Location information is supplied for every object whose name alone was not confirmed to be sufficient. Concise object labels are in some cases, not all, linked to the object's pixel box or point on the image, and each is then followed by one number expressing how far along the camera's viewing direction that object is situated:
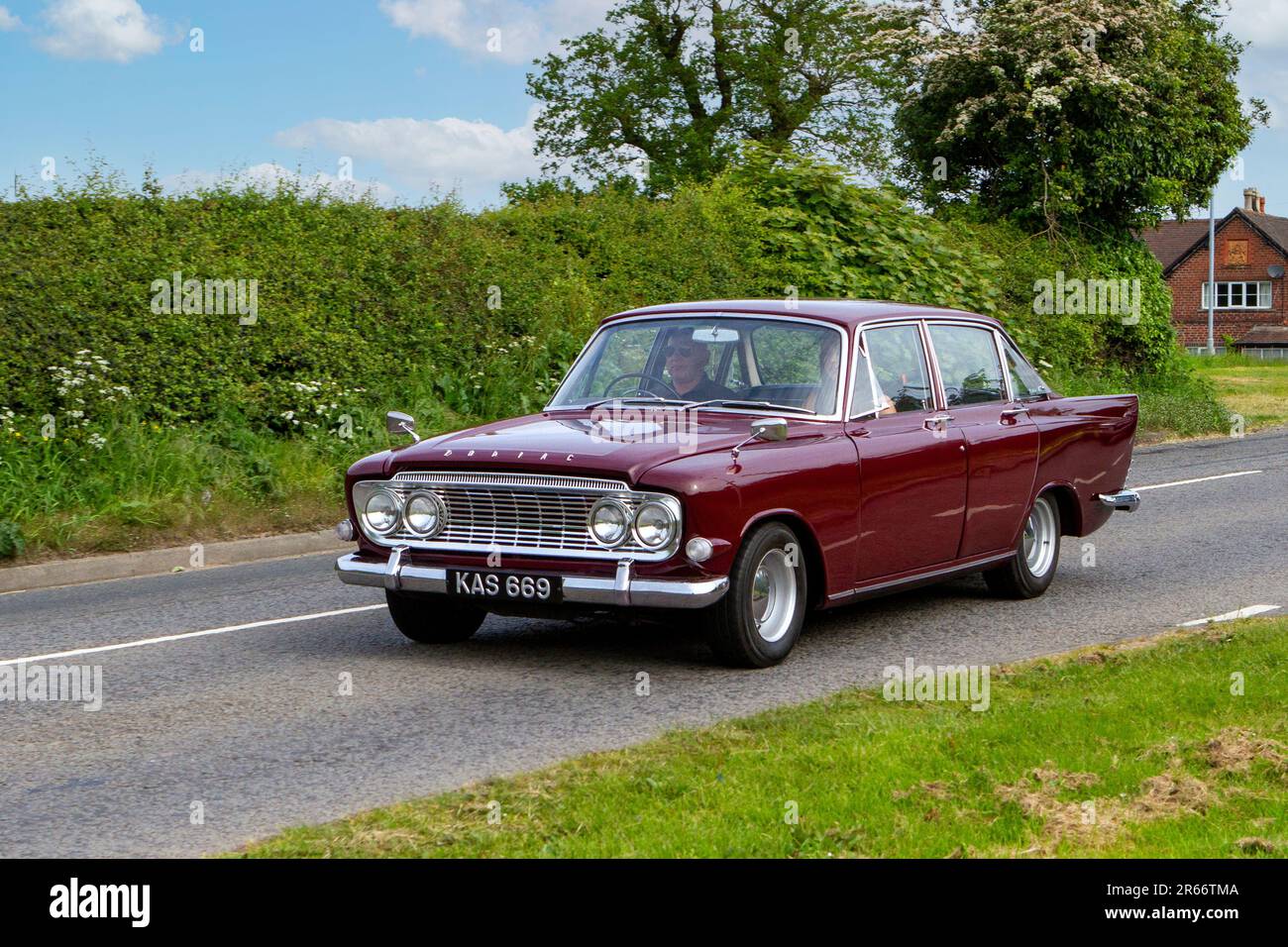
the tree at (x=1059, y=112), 28.83
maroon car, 7.60
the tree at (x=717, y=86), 49.25
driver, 8.84
